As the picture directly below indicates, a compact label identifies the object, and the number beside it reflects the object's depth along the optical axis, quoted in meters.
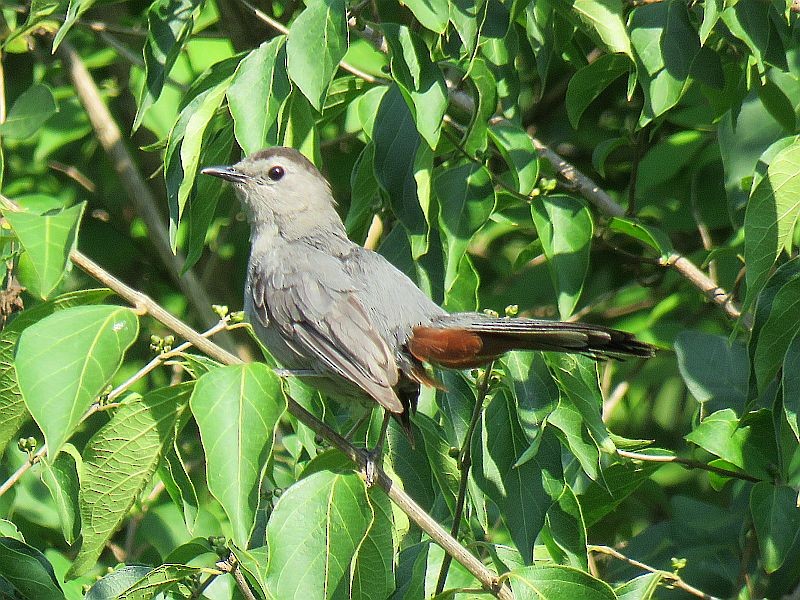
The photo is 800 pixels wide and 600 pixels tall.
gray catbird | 5.21
